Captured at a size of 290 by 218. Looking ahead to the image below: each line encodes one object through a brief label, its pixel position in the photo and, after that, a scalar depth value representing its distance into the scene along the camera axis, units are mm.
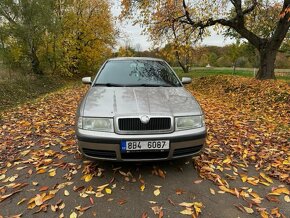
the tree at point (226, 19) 8785
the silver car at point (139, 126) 2450
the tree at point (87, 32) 16036
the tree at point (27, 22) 10179
